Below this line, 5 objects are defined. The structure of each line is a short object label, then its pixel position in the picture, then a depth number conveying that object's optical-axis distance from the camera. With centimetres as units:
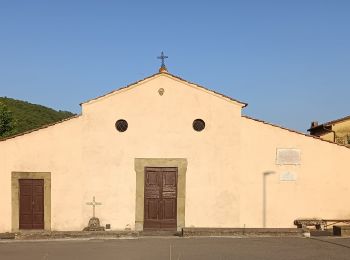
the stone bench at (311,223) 1677
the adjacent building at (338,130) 2377
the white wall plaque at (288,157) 1714
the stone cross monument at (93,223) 1623
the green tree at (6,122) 3809
